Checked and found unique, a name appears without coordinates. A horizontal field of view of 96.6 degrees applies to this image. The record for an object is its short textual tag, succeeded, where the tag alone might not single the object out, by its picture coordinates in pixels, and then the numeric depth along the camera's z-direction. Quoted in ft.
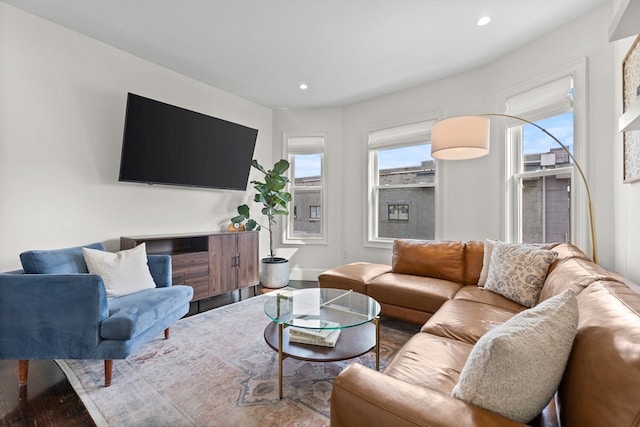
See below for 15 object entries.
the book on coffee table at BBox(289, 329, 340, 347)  5.71
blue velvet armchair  5.59
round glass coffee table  5.47
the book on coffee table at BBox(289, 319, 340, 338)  5.53
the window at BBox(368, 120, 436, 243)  12.60
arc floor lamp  7.14
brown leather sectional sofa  2.28
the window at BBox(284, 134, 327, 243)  15.07
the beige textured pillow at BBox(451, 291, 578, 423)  2.54
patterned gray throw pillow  6.54
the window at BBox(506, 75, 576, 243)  8.63
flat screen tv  9.36
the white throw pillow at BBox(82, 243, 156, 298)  7.11
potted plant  13.20
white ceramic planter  13.48
